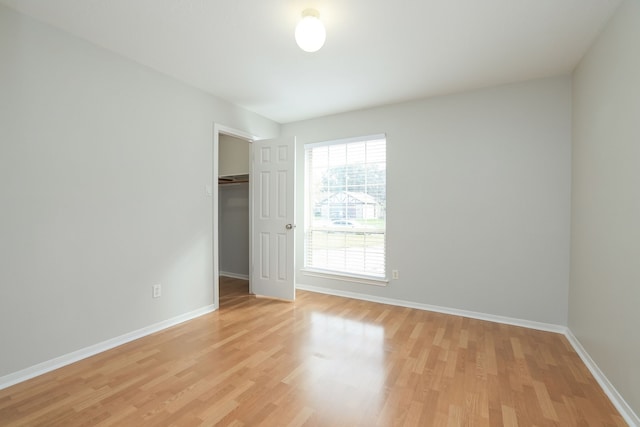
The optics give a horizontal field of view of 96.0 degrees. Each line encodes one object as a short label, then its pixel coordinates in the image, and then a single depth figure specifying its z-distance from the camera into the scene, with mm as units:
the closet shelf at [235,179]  4777
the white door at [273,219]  3799
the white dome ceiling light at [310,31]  1926
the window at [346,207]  3846
